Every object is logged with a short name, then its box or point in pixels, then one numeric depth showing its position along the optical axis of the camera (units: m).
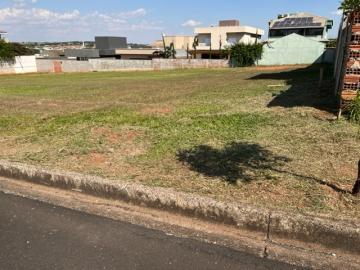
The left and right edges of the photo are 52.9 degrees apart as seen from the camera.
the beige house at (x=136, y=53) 71.88
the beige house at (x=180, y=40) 86.00
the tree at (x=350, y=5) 3.46
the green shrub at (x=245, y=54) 43.22
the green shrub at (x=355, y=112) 6.66
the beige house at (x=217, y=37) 64.38
